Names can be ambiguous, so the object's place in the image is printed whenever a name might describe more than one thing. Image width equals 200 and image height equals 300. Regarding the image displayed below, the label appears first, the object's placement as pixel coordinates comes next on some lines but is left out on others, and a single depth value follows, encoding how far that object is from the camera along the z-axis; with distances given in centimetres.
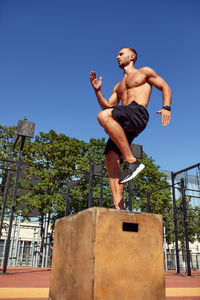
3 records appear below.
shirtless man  248
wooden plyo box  173
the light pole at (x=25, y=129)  823
